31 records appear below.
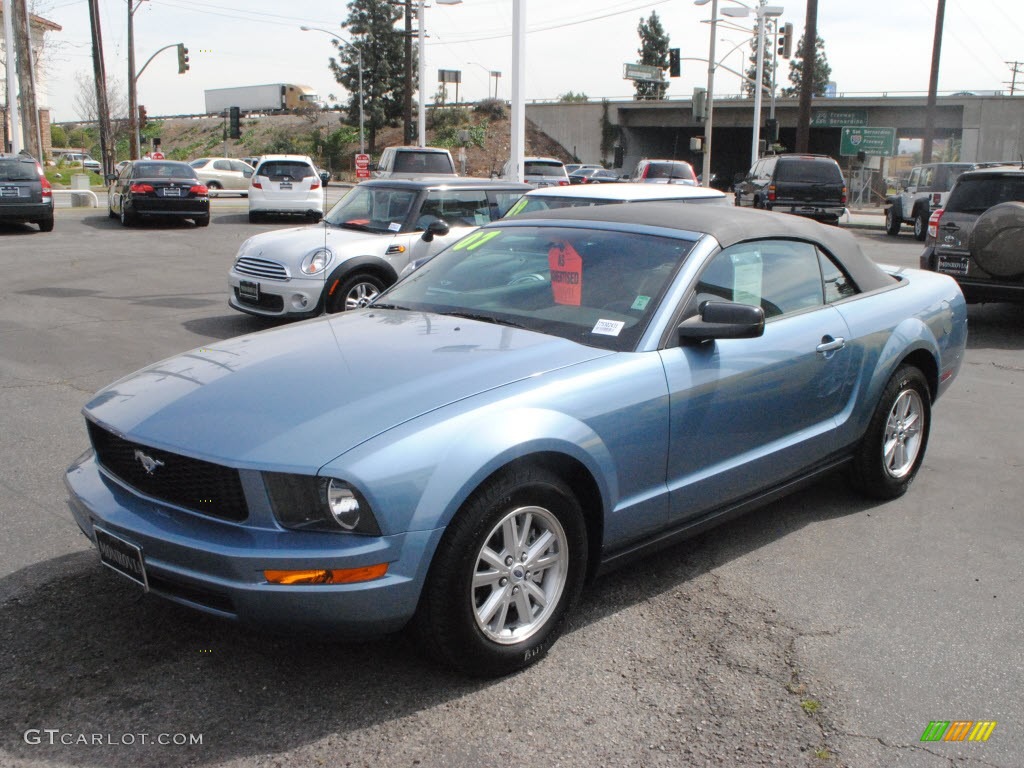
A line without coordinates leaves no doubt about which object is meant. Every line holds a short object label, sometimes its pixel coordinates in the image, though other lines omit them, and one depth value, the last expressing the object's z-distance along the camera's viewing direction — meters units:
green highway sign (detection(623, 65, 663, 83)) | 51.62
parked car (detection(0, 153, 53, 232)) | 18.61
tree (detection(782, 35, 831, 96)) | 114.62
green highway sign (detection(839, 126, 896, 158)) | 50.66
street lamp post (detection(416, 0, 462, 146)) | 29.10
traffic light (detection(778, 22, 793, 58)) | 38.75
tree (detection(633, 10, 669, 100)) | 104.38
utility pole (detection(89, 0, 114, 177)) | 33.25
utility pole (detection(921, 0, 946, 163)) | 38.47
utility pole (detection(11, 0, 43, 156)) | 30.30
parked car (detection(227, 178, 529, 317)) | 9.52
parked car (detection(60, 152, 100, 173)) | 64.25
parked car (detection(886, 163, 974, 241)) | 23.83
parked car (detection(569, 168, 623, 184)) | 37.91
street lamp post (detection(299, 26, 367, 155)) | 63.79
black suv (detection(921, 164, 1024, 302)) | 9.49
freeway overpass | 57.56
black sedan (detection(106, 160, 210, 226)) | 21.02
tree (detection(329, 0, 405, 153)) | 74.12
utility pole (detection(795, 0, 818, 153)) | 31.84
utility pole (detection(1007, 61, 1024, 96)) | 90.06
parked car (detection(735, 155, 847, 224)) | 23.56
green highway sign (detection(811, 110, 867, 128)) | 64.56
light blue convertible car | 2.97
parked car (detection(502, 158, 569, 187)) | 31.92
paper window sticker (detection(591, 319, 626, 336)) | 3.88
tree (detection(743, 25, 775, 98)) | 114.88
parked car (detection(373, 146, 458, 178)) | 21.53
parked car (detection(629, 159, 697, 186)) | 28.53
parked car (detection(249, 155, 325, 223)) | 23.33
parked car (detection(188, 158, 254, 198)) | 39.06
